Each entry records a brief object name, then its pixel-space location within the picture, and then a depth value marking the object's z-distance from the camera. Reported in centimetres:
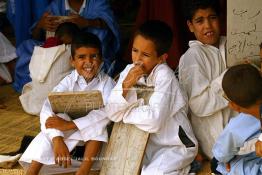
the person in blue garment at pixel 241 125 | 466
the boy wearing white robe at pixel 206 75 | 640
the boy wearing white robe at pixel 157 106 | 592
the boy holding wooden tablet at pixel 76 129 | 603
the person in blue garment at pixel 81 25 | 930
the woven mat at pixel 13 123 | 751
